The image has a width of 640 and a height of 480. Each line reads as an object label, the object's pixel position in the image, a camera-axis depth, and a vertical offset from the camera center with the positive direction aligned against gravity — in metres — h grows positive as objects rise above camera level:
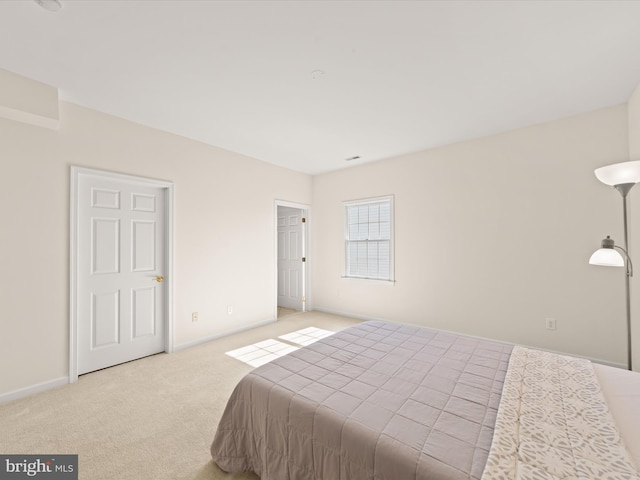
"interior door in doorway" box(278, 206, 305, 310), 5.54 -0.30
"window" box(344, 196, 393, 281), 4.55 +0.09
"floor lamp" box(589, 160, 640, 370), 2.03 +0.47
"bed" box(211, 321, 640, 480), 0.96 -0.79
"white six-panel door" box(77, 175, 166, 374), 2.80 -0.30
